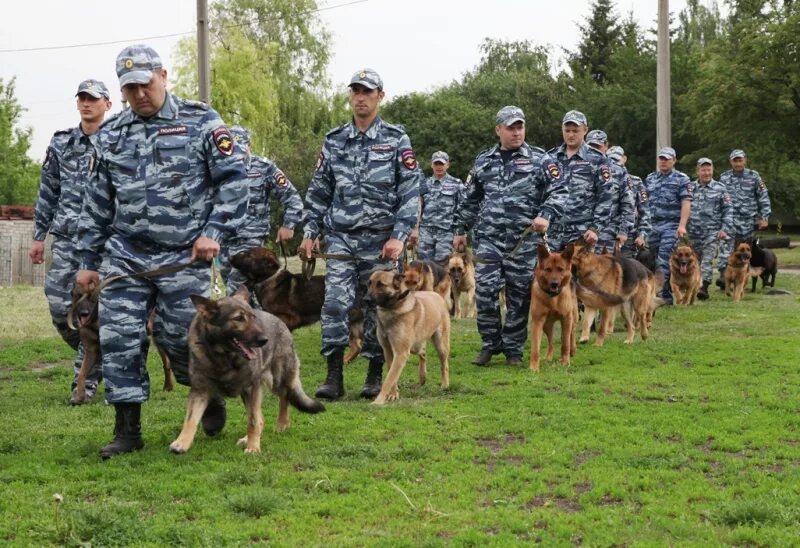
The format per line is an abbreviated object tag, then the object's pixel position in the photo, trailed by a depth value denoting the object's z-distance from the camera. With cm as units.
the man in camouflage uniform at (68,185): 806
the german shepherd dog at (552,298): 962
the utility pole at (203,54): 1742
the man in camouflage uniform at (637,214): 1472
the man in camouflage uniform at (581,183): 1134
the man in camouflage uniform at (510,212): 967
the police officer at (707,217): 1855
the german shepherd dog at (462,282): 1505
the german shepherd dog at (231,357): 585
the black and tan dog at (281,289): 993
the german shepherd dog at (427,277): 1048
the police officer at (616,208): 1252
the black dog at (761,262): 1961
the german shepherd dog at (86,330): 774
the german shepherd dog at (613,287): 1166
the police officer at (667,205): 1653
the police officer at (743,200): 1942
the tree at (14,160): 4428
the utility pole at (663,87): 2083
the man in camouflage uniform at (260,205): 1019
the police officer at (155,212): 600
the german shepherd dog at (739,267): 1847
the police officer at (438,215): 1645
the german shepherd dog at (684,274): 1661
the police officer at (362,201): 802
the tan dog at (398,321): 789
